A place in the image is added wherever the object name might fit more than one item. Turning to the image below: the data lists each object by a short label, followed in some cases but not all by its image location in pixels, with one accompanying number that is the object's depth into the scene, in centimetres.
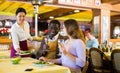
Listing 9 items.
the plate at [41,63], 245
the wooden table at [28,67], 218
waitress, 298
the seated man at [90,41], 543
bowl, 258
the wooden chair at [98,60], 426
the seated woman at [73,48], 254
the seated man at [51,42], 318
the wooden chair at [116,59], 370
